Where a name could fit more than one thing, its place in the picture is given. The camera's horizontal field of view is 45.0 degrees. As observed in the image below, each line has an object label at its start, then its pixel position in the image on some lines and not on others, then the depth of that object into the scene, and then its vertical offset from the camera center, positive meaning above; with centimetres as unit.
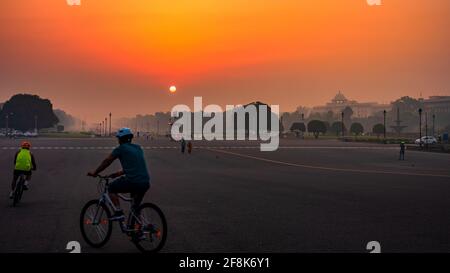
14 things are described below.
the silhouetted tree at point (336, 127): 18305 +113
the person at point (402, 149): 3980 -137
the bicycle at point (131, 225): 826 -149
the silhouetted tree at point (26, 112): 18525 +634
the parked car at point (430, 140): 8516 -155
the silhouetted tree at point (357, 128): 16062 +69
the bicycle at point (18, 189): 1344 -147
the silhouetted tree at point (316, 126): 14925 +119
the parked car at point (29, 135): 13095 -117
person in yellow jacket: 1364 -83
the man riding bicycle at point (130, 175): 834 -69
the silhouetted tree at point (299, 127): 16360 +102
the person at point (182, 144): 4871 -125
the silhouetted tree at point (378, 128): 14562 +50
